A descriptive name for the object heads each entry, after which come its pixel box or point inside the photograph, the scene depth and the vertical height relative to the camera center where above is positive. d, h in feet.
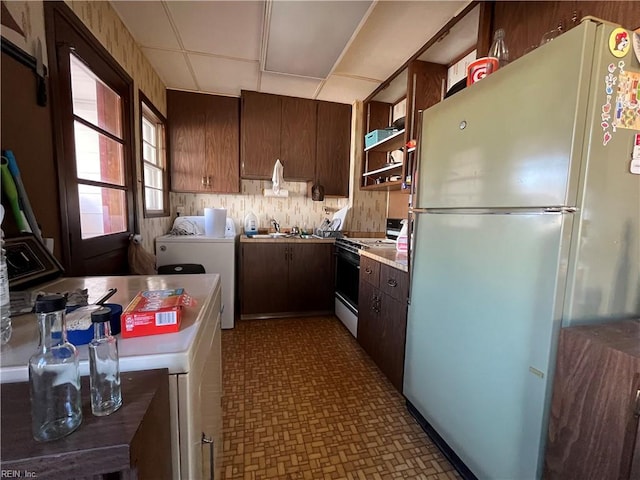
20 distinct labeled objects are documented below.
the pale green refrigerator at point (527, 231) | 2.87 -0.10
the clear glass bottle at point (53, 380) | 1.39 -0.88
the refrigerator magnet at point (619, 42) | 2.78 +1.75
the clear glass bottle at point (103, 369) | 1.53 -0.88
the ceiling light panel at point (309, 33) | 5.47 +3.90
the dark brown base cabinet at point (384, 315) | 5.88 -2.22
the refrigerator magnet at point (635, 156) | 2.96 +0.70
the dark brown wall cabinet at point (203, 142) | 9.97 +2.47
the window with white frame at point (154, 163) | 8.31 +1.52
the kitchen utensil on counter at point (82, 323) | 1.94 -0.81
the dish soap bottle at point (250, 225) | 10.73 -0.42
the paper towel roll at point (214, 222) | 9.30 -0.30
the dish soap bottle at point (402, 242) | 6.57 -0.55
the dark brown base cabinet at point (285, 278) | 9.81 -2.19
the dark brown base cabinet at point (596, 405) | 2.36 -1.61
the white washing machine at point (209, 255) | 8.72 -1.30
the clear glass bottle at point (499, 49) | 4.63 +2.82
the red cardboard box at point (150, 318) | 2.10 -0.79
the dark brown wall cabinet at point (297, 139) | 10.23 +2.77
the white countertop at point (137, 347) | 1.75 -0.92
